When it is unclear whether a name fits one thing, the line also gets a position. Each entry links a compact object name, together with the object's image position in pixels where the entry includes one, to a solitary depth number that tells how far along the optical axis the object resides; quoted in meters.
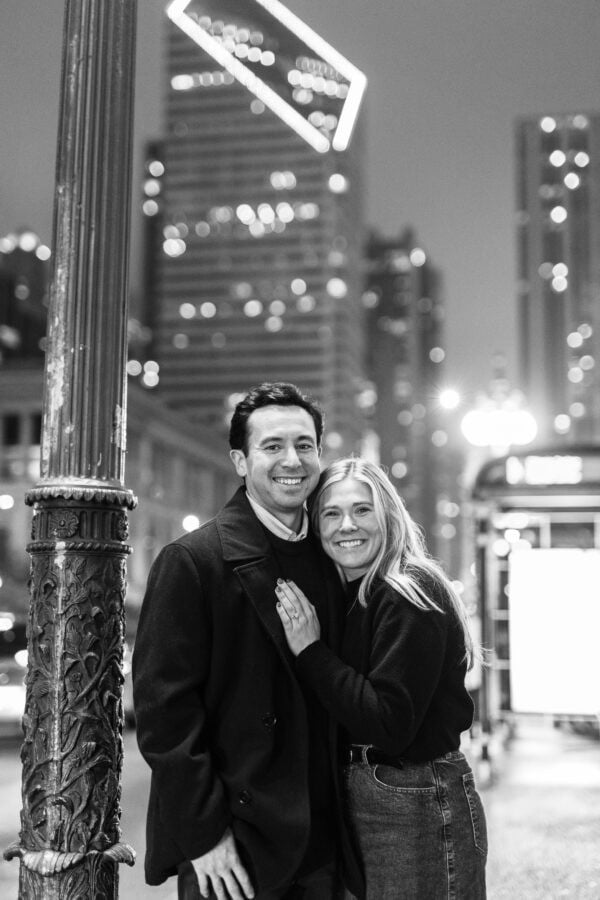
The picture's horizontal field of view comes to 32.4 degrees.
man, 3.39
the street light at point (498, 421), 23.38
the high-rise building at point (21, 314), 119.44
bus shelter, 13.09
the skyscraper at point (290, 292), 190.75
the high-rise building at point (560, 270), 57.59
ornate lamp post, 4.02
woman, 3.52
